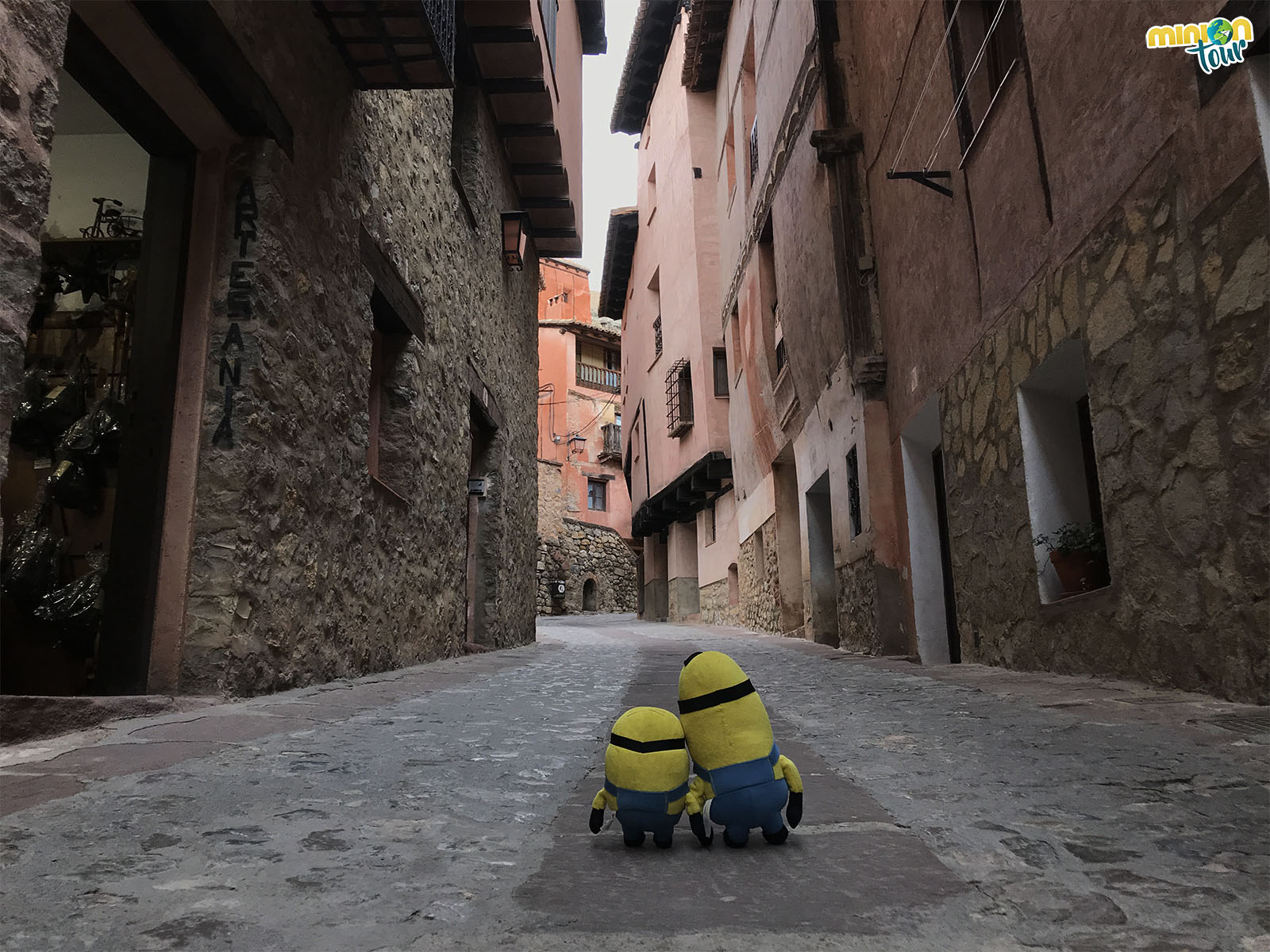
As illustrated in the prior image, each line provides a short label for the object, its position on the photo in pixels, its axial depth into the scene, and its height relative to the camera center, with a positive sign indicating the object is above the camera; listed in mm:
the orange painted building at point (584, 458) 31078 +6432
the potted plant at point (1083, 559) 4012 +252
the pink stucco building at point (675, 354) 17281 +6101
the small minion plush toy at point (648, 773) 1446 -255
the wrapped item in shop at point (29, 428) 4363 +1019
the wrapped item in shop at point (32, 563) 3895 +306
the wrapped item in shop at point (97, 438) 3857 +864
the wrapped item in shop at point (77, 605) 3693 +111
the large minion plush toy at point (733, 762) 1459 -242
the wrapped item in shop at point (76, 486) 3848 +648
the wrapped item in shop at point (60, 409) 4348 +1120
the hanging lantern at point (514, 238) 9492 +4228
